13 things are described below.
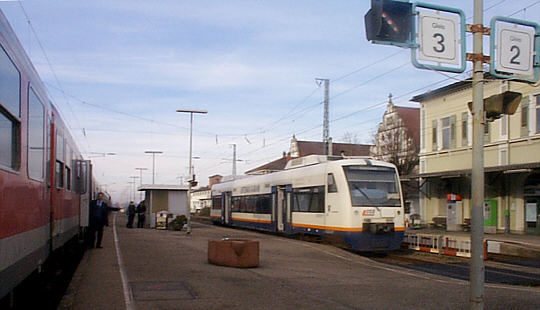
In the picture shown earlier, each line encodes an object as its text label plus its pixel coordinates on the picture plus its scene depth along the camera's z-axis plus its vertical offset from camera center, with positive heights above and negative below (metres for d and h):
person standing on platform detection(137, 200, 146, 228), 33.12 -1.86
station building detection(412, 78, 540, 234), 30.59 +1.70
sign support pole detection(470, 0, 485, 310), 6.32 +0.11
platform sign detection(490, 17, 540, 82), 6.88 +1.69
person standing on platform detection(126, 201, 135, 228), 33.00 -1.80
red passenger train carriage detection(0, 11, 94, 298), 5.32 +0.14
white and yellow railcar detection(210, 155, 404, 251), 18.58 -0.59
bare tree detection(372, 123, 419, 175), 51.00 +3.43
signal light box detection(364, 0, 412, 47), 6.25 +1.82
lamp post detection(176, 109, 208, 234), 29.62 +0.81
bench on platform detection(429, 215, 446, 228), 37.84 -2.41
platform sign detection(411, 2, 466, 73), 6.54 +1.72
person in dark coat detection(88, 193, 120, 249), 17.11 -1.13
